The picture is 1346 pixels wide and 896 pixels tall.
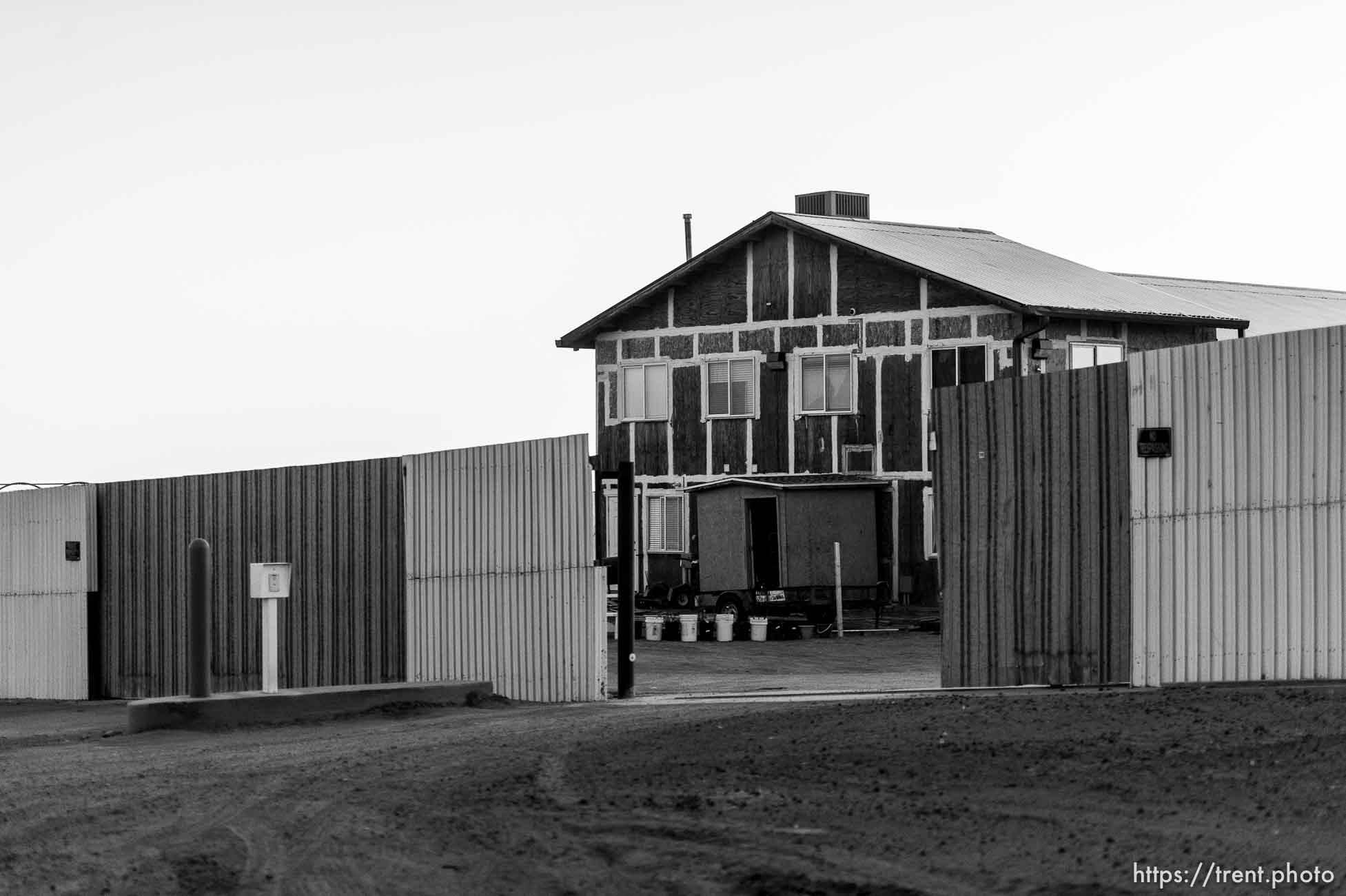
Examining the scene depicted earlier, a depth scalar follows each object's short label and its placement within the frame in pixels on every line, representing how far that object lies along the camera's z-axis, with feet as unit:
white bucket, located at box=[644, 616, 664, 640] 114.93
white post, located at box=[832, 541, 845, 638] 114.62
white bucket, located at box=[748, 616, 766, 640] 113.09
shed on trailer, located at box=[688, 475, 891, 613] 119.65
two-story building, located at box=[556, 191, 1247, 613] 119.24
